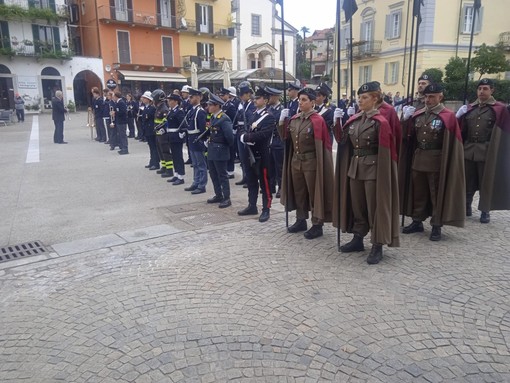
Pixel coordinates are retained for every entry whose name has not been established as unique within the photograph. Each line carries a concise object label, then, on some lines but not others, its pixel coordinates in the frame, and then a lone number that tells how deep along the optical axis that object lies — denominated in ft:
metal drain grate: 16.51
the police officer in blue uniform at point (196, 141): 25.86
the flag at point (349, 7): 16.76
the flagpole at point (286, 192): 18.49
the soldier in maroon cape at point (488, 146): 19.13
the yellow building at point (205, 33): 131.23
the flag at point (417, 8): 18.53
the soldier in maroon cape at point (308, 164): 17.07
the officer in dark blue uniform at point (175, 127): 27.81
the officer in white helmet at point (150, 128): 32.30
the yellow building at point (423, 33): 99.86
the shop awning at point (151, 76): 116.88
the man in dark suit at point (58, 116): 48.67
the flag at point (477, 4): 19.54
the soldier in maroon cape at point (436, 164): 17.04
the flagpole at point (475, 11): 19.34
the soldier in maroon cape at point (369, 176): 14.57
